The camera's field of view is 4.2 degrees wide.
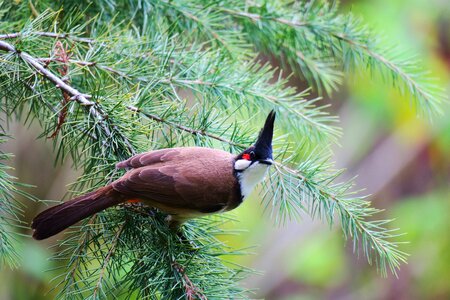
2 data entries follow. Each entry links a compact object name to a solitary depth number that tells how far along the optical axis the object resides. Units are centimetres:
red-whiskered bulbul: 475
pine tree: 473
